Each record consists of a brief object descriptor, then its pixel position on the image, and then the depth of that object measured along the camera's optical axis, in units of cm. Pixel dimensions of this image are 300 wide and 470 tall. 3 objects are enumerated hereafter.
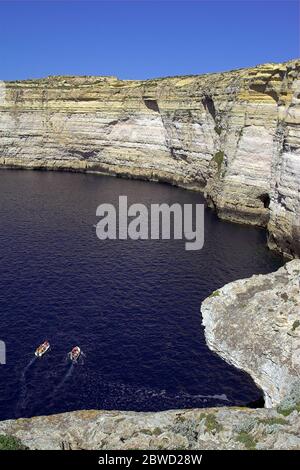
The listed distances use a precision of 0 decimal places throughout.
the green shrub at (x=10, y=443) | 1944
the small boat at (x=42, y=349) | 3947
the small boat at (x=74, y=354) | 3908
